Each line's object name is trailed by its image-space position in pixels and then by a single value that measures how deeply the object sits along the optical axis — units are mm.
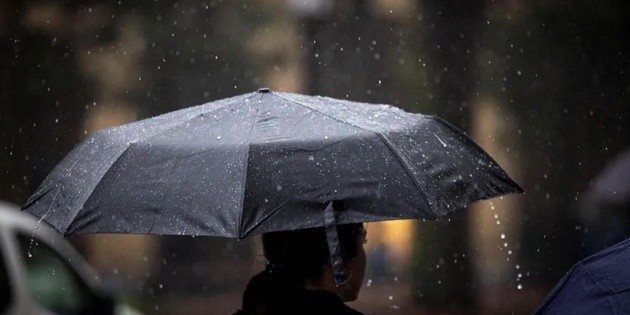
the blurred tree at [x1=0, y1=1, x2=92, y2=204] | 25094
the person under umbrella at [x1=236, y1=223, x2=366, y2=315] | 7090
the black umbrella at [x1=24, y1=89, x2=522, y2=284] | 7047
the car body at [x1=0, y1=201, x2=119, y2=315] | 12906
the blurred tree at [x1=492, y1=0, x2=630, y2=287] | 24812
